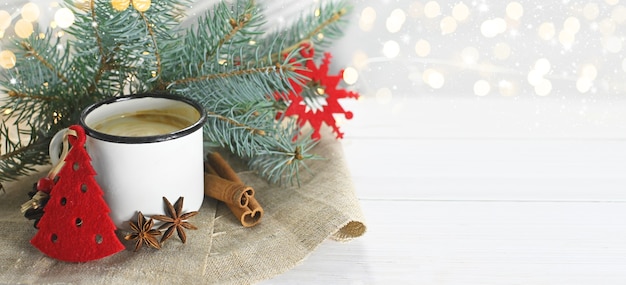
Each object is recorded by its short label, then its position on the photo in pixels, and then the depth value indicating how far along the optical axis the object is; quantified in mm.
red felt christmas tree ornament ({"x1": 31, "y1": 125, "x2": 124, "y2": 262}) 636
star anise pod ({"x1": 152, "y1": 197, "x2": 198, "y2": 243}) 679
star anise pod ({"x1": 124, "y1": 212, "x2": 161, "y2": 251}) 663
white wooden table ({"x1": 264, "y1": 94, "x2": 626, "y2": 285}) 694
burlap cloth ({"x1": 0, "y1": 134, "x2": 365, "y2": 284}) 629
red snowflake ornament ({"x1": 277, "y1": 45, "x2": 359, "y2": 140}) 930
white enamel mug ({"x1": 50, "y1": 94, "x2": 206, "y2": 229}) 654
